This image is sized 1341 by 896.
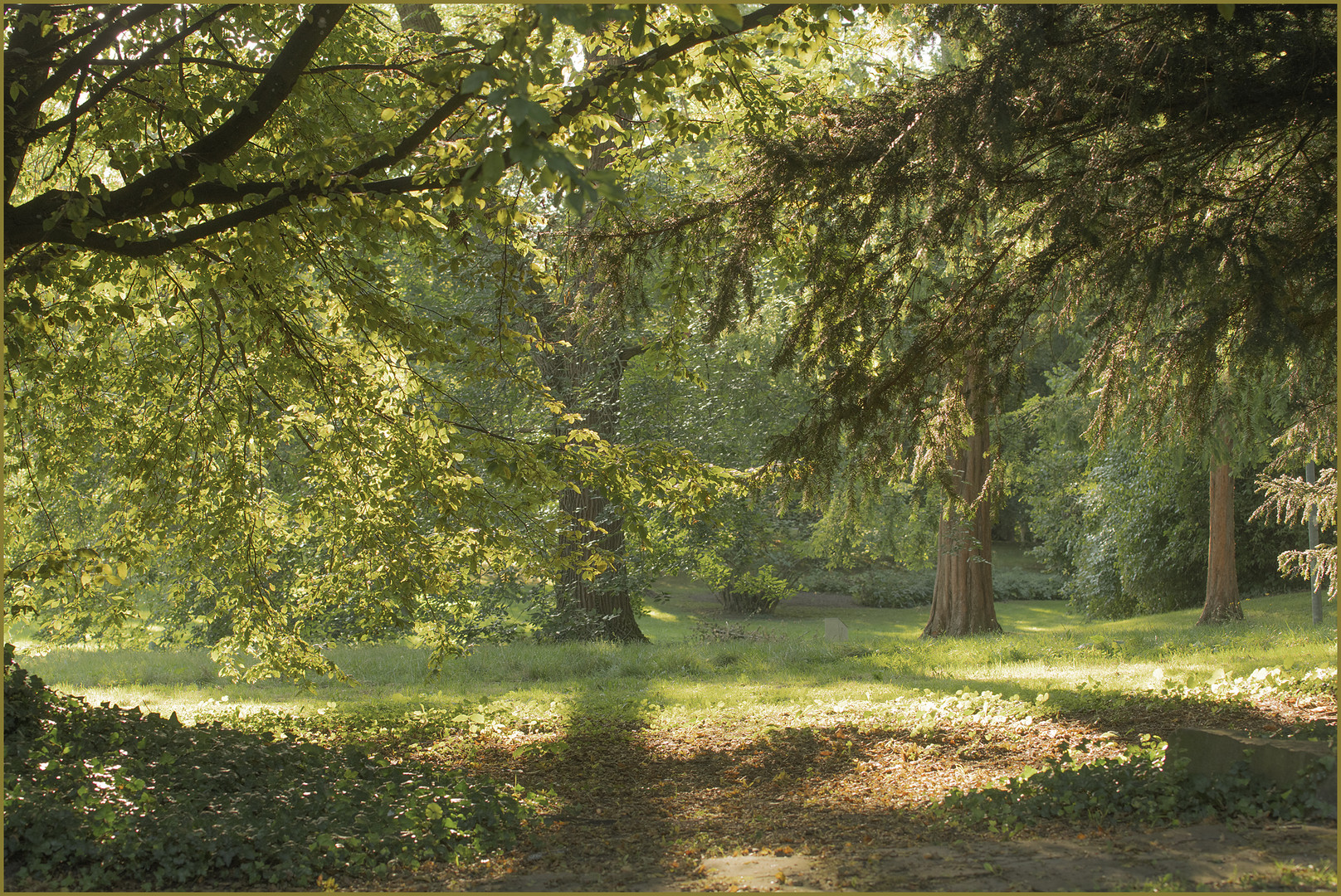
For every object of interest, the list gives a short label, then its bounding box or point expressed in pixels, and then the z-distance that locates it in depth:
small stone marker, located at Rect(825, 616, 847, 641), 14.67
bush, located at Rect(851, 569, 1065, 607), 27.97
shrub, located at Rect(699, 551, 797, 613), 15.31
